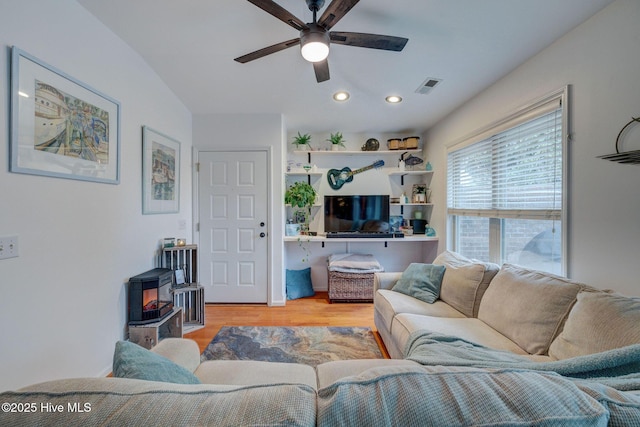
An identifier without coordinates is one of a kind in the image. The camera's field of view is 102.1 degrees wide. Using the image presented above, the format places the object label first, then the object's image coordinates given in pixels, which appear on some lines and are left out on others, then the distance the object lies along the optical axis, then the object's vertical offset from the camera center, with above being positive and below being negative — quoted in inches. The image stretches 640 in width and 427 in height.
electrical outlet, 51.5 -7.3
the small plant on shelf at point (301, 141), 146.6 +40.7
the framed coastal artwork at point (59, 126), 54.5 +21.4
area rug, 88.0 -48.9
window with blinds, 72.0 +8.3
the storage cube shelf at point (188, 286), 106.5 -30.9
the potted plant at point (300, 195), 138.1 +9.0
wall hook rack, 51.0 +11.8
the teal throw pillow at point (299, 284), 142.7 -40.7
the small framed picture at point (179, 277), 107.0 -27.5
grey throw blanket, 35.1 -24.7
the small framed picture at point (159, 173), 96.4 +15.8
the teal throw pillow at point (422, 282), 92.1 -25.9
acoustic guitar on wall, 153.6 +21.2
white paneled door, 133.6 -6.4
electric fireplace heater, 85.8 -29.7
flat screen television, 146.4 -0.4
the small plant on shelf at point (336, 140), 147.8 +41.2
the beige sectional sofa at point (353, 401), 19.5 -15.3
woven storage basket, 135.7 -38.8
